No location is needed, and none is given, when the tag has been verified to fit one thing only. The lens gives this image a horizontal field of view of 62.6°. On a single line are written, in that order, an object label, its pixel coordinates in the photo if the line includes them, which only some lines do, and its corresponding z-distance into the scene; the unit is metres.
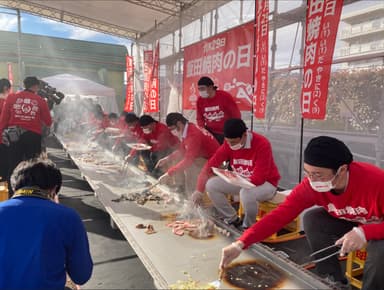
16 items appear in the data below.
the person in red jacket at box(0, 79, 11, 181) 5.26
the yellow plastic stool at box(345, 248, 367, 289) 2.83
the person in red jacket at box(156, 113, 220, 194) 4.43
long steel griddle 2.38
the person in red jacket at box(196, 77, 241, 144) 5.01
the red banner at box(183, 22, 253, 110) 5.83
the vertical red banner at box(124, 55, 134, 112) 14.00
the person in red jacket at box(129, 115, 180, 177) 5.95
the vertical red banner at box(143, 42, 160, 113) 10.76
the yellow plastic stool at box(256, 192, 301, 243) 3.77
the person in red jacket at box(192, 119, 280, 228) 3.54
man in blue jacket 1.58
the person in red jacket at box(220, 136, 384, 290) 2.04
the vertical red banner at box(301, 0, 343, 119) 4.00
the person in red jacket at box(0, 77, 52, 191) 4.99
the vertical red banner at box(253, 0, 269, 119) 5.23
